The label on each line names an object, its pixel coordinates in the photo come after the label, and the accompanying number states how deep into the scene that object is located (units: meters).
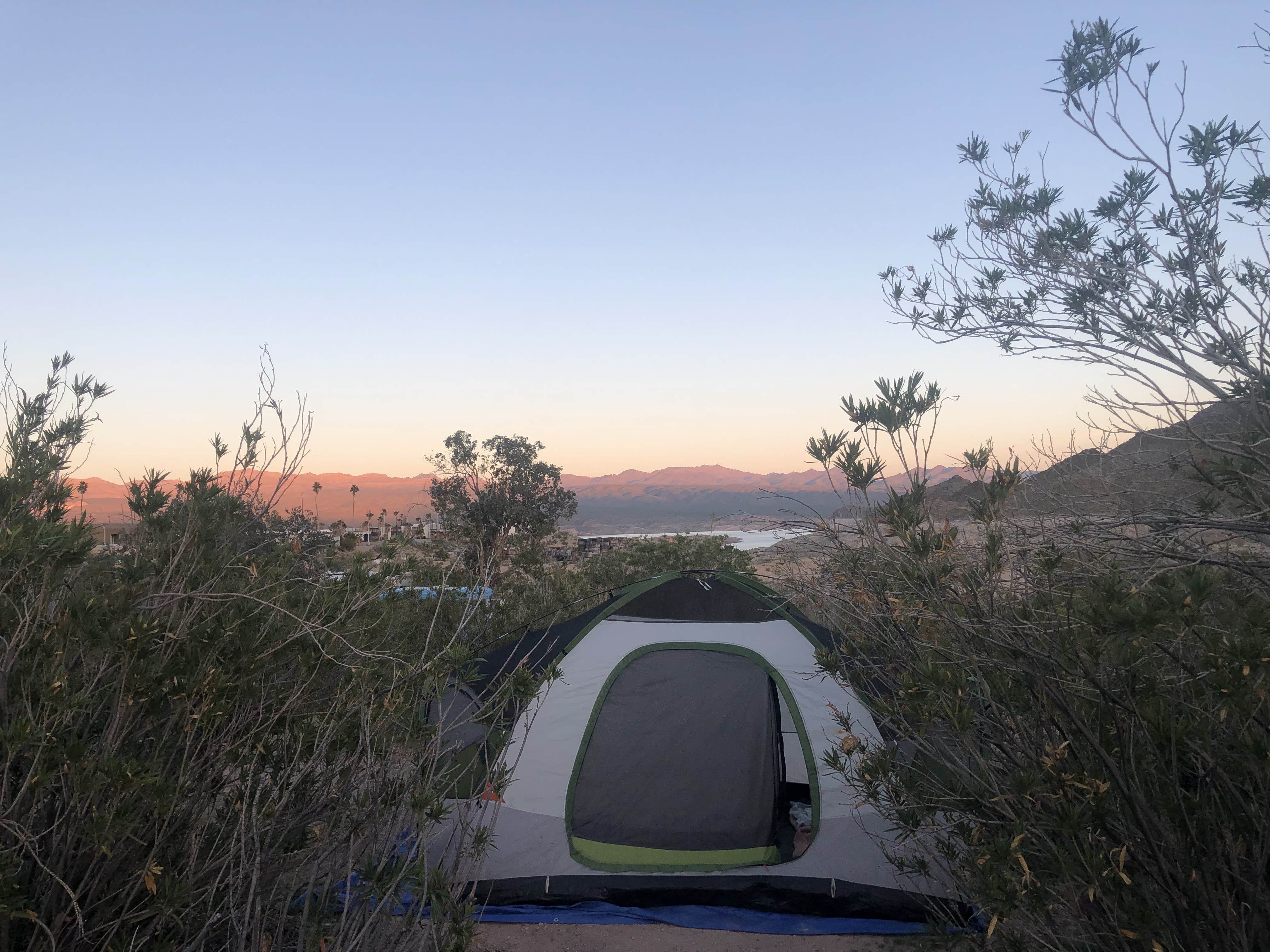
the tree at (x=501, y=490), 18.77
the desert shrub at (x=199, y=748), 2.13
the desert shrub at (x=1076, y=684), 2.17
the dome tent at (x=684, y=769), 4.71
